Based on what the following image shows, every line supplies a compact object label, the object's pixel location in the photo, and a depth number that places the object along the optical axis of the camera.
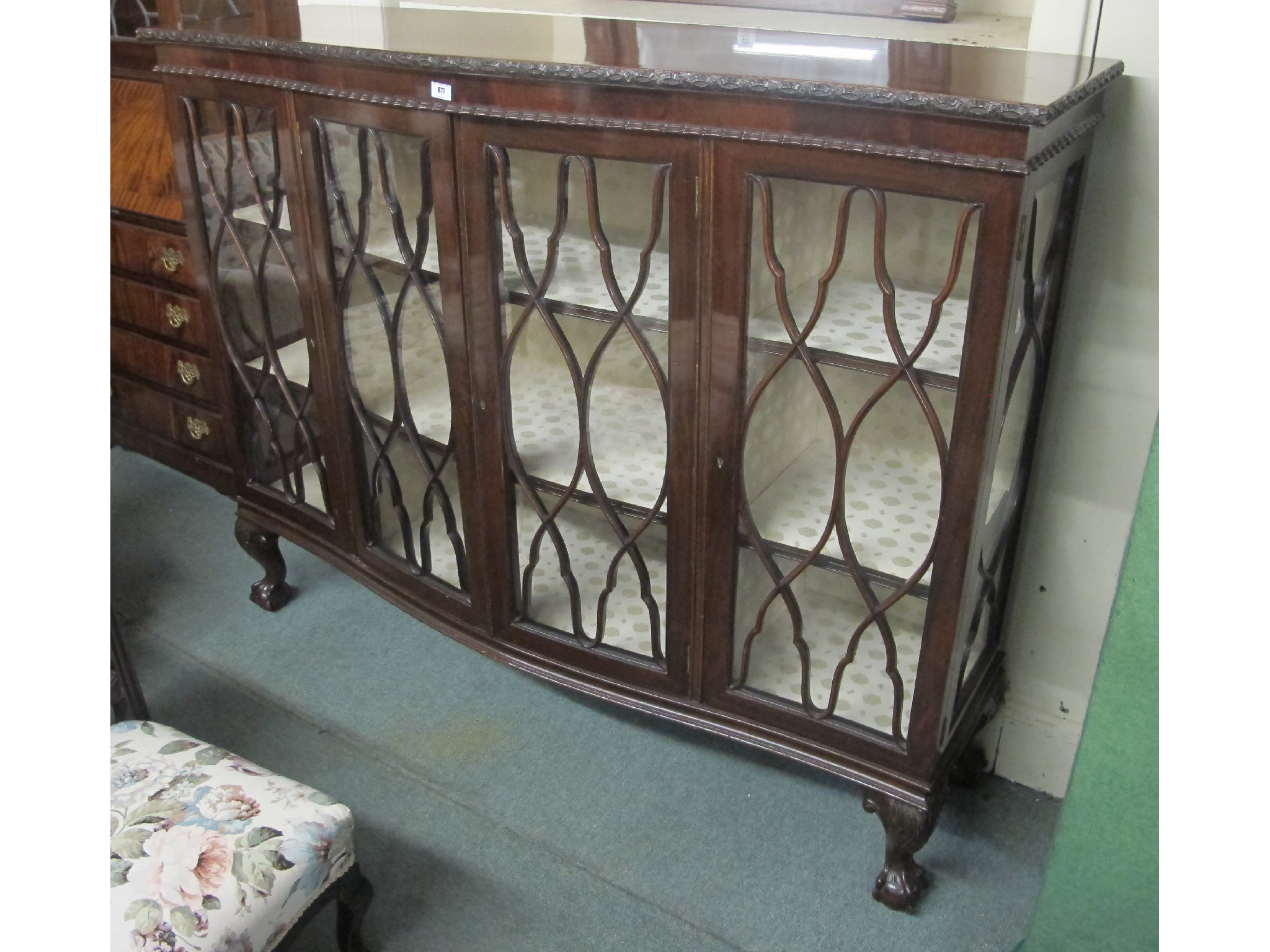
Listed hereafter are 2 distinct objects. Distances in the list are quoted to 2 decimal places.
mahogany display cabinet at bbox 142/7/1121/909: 1.09
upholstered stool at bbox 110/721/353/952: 1.11
